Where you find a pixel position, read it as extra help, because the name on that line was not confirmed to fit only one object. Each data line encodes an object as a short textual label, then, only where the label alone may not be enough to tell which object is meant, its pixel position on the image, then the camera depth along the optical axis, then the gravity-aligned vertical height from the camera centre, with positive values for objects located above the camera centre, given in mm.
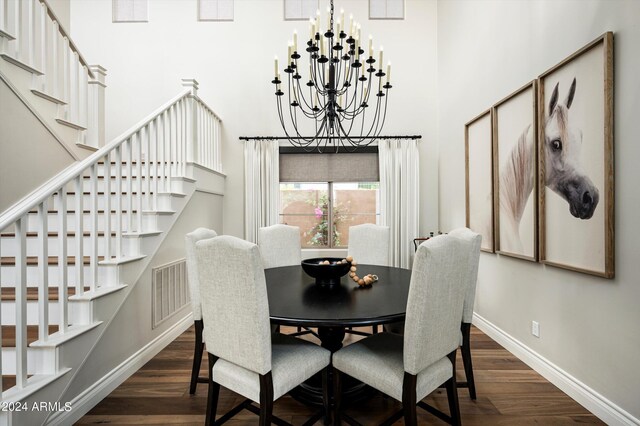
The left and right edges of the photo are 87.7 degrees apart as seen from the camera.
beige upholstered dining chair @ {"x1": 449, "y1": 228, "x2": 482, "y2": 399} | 1904 -556
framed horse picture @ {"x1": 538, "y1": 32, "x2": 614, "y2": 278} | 1805 +298
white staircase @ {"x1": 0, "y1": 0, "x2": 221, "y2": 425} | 1599 -85
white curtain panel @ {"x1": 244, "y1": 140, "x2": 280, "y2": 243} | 4254 +281
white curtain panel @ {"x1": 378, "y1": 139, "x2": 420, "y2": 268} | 4215 +219
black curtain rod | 4279 +955
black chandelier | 4301 +1254
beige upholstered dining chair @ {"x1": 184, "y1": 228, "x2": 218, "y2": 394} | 2109 -591
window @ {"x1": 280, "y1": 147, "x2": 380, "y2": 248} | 4516 +59
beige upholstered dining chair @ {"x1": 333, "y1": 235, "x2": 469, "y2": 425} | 1377 -595
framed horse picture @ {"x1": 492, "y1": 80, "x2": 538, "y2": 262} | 2451 +297
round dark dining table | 1520 -479
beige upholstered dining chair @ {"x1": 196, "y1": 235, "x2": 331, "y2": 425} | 1385 -506
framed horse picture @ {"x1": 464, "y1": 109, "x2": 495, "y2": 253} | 3074 +328
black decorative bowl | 2051 -375
